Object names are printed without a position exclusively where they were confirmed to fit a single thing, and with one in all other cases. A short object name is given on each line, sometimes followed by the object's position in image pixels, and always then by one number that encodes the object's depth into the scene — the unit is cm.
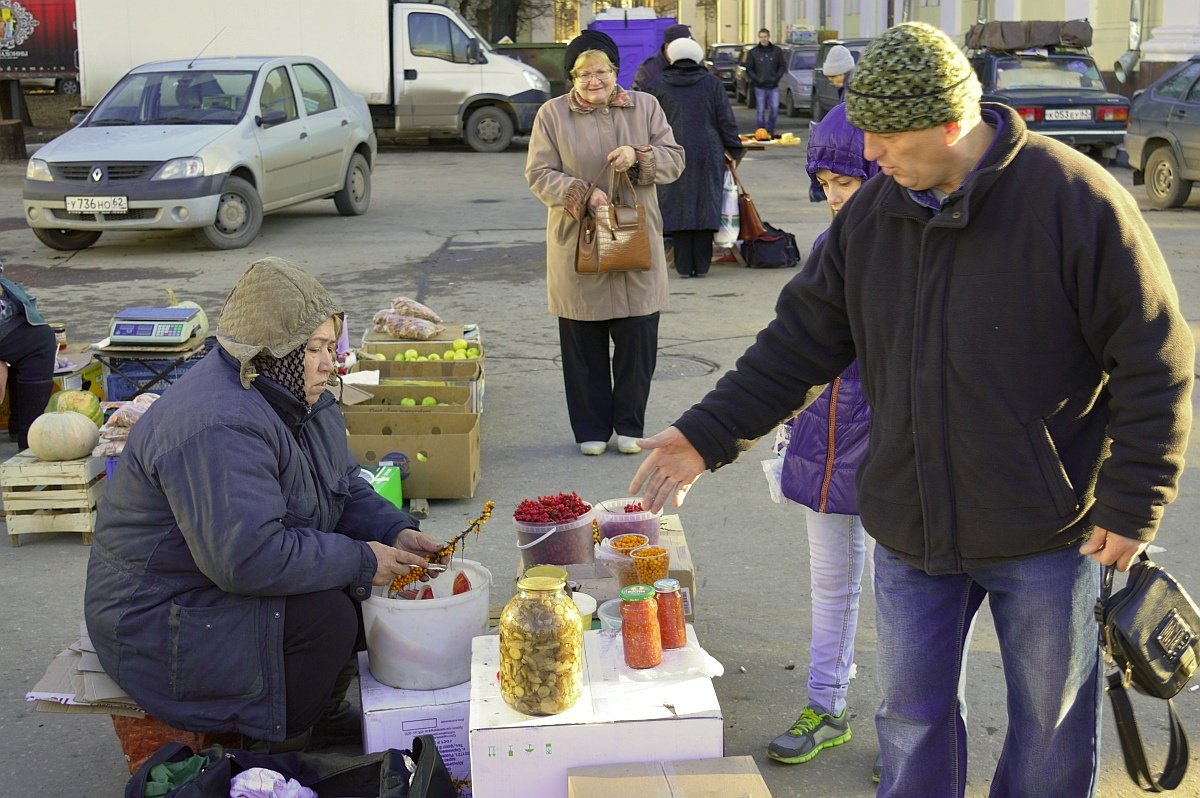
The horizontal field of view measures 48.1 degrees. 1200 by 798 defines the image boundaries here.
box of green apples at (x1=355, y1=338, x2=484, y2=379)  650
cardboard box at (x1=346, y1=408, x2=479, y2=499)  581
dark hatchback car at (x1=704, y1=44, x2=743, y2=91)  3852
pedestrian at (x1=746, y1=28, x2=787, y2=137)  2541
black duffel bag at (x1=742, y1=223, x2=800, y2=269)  1162
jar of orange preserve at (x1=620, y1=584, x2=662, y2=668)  316
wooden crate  550
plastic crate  647
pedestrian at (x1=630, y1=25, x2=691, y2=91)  1125
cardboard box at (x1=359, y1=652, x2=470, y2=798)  350
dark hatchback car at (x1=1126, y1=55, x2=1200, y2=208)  1380
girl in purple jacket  350
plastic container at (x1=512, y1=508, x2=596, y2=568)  417
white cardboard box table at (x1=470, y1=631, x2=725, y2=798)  296
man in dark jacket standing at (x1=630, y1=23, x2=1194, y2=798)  244
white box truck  1967
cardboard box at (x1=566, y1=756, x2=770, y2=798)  283
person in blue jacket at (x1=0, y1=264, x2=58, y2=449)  622
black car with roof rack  1736
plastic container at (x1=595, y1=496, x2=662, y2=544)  415
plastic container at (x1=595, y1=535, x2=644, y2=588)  381
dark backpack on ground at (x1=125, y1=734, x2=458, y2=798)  311
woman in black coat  1056
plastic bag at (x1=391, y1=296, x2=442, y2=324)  723
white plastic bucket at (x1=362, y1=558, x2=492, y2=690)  356
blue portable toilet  2723
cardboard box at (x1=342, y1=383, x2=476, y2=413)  616
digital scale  646
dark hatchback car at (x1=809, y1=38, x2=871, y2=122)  2481
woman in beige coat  601
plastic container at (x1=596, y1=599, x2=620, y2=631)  341
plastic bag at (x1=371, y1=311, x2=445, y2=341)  693
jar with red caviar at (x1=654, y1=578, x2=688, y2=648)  329
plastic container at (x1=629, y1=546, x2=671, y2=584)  378
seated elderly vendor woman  336
